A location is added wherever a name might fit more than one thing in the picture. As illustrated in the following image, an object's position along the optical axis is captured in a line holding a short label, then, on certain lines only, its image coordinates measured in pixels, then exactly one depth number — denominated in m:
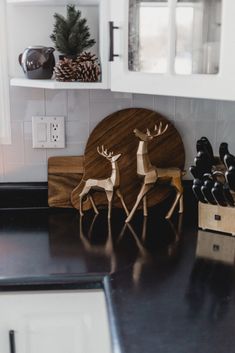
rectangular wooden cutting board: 1.66
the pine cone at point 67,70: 1.40
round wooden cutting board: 1.65
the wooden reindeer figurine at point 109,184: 1.54
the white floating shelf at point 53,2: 1.49
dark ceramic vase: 1.47
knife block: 1.43
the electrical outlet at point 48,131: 1.64
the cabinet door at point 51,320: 1.17
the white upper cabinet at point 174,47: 1.12
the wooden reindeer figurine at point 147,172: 1.56
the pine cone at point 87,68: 1.40
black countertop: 0.93
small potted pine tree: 1.40
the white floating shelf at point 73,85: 1.38
